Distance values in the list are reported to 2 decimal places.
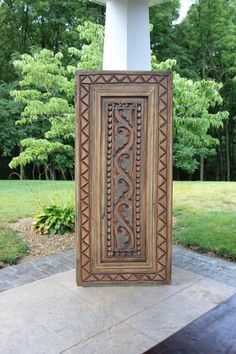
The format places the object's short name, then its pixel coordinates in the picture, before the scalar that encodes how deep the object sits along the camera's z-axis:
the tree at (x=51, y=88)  4.46
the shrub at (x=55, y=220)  4.21
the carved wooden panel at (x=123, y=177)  2.60
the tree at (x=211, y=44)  12.47
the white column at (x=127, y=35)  2.80
